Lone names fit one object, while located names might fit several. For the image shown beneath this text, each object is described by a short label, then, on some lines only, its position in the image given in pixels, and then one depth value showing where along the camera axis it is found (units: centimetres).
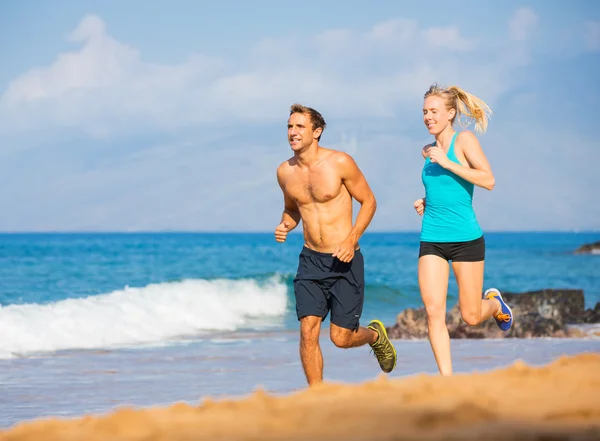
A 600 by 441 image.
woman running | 1341
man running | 1450
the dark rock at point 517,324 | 2792
